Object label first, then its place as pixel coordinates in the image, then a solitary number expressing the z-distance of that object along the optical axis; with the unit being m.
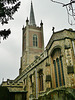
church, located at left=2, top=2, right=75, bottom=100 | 12.75
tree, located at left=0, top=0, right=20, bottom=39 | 8.25
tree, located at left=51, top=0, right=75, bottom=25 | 3.12
